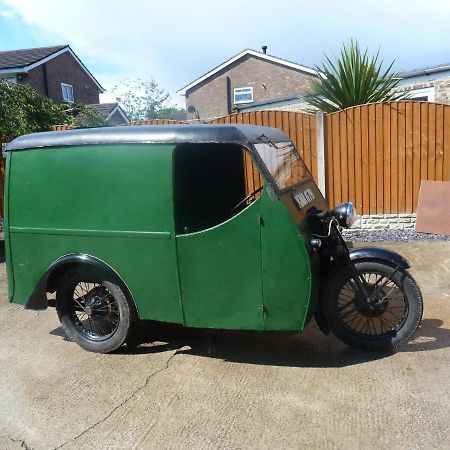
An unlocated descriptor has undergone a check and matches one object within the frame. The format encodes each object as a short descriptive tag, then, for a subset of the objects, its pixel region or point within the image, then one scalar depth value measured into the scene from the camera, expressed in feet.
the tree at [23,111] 33.83
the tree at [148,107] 135.85
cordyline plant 27.76
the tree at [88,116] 55.64
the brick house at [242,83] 98.58
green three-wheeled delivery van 11.33
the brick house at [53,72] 73.56
